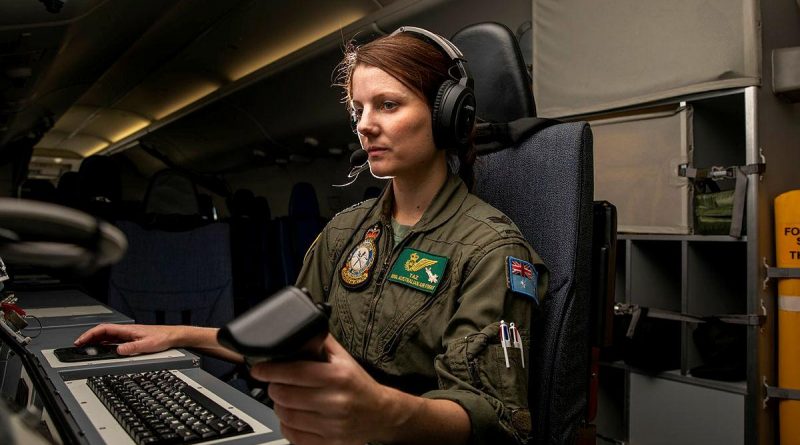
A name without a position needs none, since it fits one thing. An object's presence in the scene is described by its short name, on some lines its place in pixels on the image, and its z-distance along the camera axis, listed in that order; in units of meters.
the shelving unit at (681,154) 2.01
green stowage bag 2.10
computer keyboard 0.76
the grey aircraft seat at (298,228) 5.12
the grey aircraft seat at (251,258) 5.40
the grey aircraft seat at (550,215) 1.06
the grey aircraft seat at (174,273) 2.39
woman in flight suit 0.87
